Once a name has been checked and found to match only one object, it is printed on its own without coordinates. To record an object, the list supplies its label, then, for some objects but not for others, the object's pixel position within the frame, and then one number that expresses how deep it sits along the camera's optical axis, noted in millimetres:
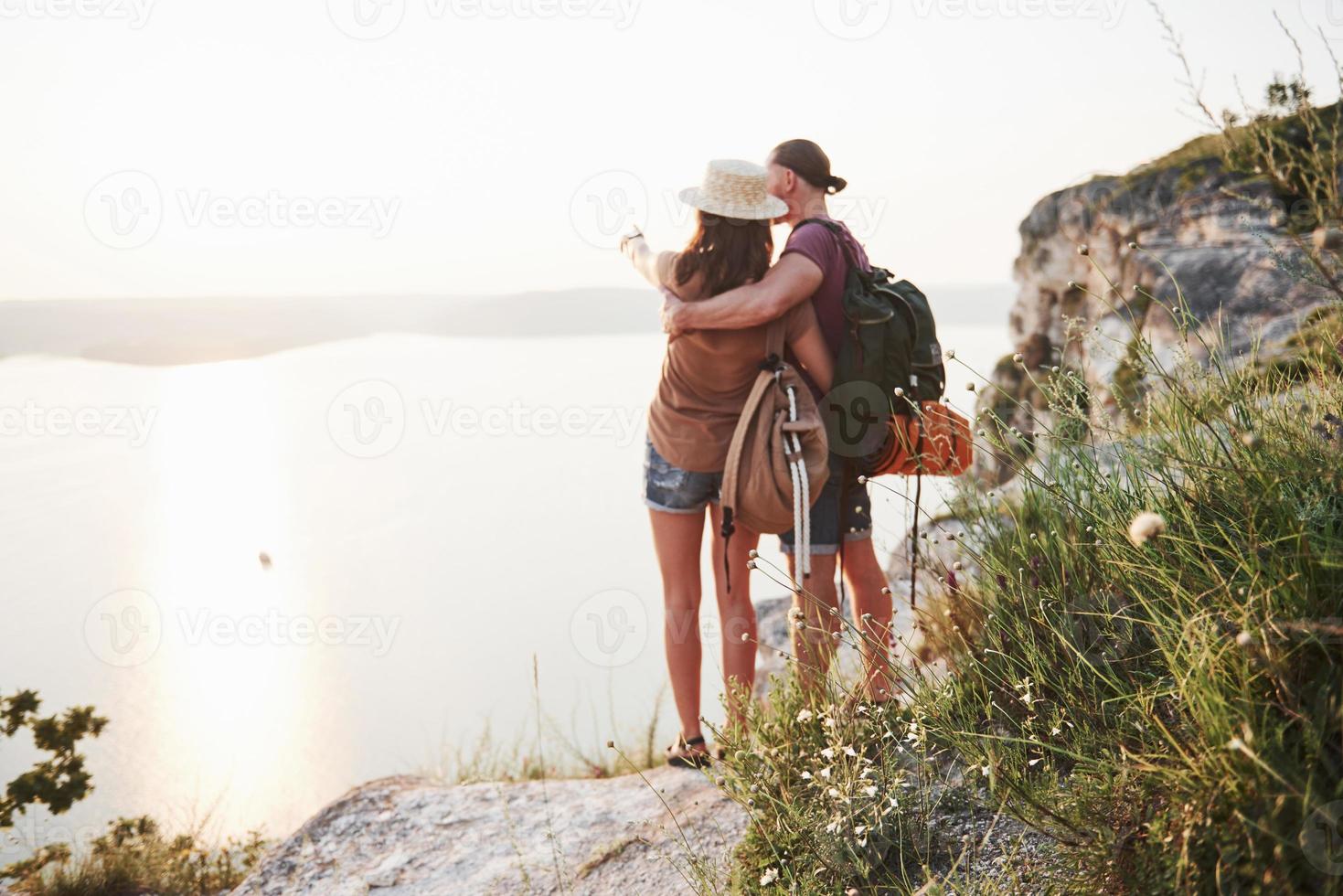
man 3285
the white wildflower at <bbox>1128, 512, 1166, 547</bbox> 1576
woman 3363
